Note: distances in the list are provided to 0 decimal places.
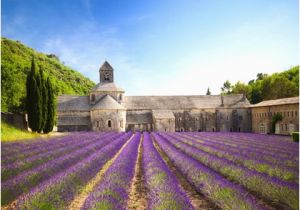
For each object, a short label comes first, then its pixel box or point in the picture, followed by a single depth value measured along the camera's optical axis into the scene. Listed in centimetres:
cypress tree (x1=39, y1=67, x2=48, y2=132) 2939
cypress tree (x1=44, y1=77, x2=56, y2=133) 3083
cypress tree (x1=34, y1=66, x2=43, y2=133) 2820
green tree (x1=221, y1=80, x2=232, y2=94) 7775
